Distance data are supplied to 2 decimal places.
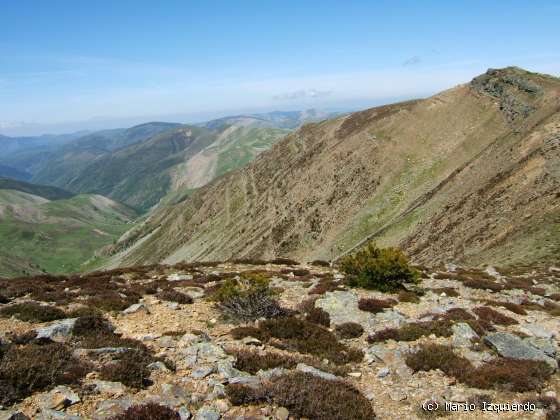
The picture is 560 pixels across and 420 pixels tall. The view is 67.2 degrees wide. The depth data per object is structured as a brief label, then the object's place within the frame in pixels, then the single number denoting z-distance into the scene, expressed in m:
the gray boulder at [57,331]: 12.86
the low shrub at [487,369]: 11.54
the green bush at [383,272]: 23.22
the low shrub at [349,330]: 15.78
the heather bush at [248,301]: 16.94
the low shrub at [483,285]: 24.45
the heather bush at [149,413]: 8.25
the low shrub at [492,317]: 17.44
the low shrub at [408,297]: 20.90
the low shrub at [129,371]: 9.99
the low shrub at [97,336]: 12.34
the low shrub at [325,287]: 22.22
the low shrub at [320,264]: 35.19
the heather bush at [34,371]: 8.81
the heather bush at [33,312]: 15.75
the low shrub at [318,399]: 9.25
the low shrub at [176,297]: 19.47
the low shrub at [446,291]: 22.50
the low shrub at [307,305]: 18.51
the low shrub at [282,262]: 35.84
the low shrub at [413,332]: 15.16
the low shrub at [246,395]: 9.47
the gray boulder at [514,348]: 13.08
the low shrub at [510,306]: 19.30
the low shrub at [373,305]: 18.48
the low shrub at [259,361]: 11.47
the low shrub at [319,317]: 17.17
